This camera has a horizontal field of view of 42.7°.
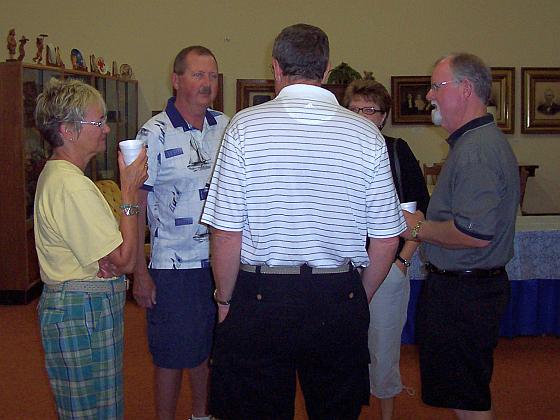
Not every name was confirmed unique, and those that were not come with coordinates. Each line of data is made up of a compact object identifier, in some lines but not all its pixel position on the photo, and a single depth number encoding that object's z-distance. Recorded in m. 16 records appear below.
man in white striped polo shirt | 1.91
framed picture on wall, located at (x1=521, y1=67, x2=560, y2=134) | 8.44
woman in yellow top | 2.10
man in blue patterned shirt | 2.77
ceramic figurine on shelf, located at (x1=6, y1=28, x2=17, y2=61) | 6.11
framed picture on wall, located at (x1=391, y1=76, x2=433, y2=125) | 8.44
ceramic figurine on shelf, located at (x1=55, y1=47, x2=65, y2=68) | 6.67
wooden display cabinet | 5.71
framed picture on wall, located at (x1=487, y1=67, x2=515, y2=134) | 8.46
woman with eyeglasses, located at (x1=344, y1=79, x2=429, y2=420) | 2.84
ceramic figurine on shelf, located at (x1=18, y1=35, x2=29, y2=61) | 6.05
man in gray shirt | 2.37
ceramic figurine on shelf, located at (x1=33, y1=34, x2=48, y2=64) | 6.48
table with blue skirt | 4.43
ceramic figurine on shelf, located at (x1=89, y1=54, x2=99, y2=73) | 7.40
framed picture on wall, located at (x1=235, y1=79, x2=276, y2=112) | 8.48
